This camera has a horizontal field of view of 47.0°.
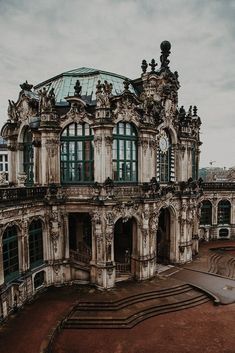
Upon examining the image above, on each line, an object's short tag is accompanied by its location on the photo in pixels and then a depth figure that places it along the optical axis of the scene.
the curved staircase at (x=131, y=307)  18.41
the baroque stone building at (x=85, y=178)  21.83
